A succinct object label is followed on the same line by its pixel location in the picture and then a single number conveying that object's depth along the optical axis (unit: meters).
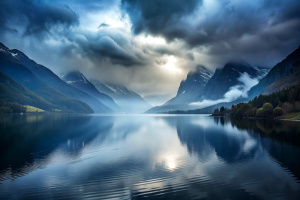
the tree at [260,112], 185.88
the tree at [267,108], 184.00
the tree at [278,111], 175.25
